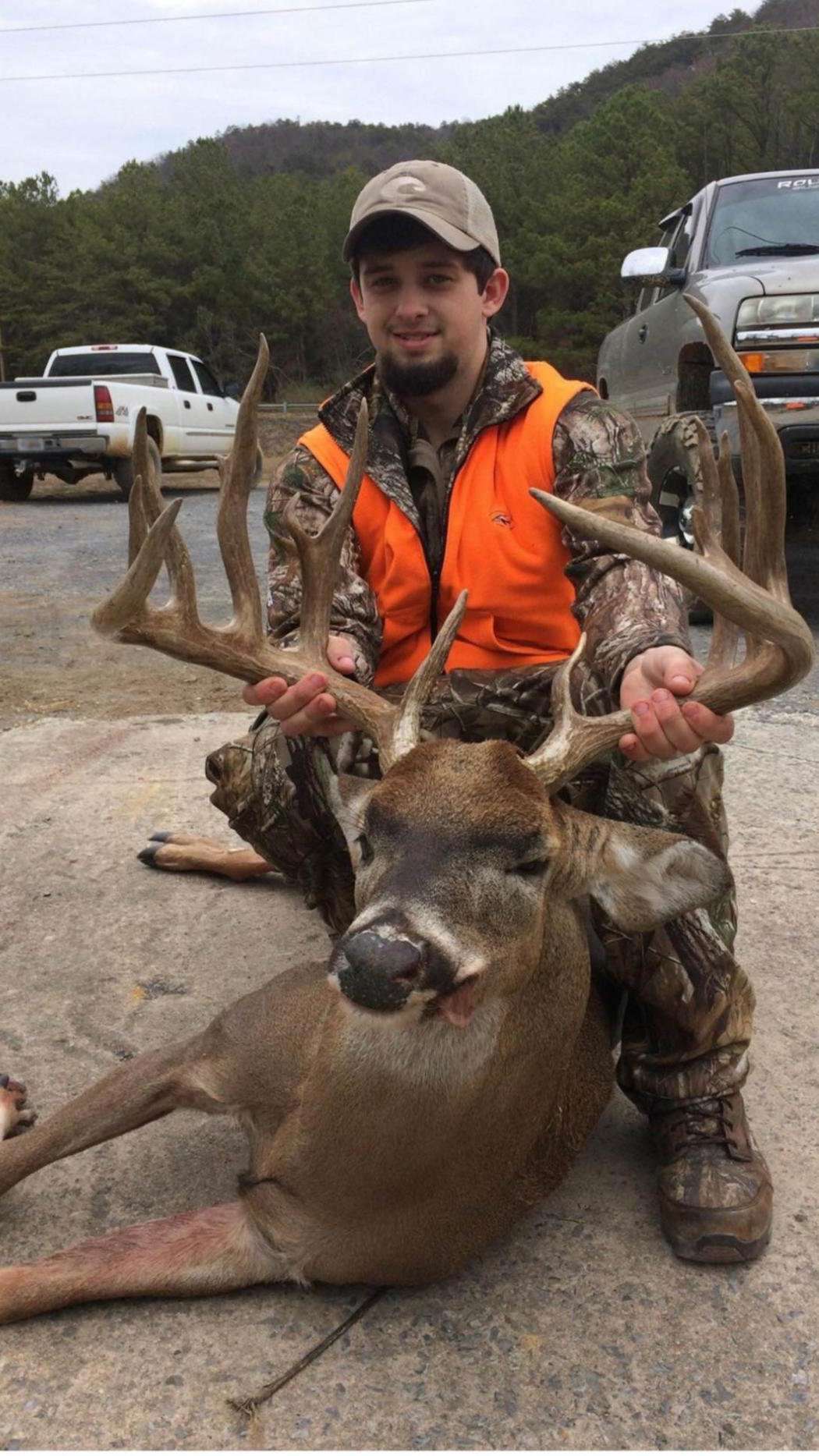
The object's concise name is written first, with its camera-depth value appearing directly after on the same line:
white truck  16.53
